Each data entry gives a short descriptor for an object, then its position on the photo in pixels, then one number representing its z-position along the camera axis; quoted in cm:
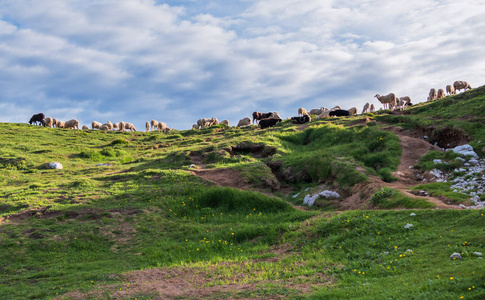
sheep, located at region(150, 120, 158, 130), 6366
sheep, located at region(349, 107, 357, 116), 4809
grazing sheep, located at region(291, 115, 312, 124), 3850
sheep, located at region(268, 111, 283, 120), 5026
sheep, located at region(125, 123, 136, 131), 6104
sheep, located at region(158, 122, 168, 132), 6116
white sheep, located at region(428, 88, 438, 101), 4562
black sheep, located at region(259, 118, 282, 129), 4141
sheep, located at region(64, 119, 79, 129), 5738
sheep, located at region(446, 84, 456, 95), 4481
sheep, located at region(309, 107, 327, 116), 5020
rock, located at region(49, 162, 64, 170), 2768
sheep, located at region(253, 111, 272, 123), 5038
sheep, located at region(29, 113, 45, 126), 5665
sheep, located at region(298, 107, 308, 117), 5156
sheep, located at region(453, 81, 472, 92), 4489
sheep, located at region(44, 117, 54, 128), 5703
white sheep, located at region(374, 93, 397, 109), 4241
